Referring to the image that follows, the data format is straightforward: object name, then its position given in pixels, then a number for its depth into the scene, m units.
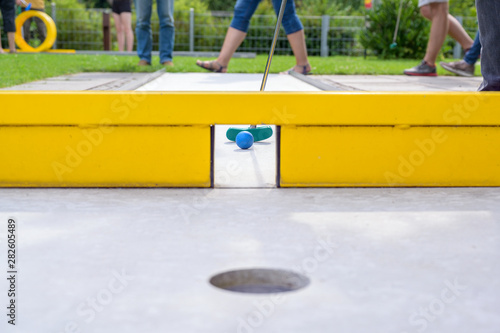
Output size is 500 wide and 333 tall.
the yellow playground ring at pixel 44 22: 11.72
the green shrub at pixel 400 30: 12.15
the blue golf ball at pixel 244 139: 2.59
